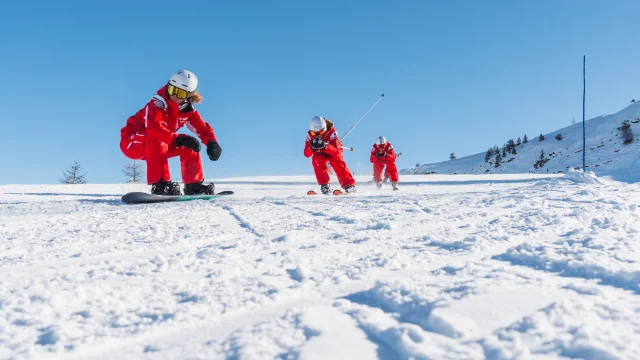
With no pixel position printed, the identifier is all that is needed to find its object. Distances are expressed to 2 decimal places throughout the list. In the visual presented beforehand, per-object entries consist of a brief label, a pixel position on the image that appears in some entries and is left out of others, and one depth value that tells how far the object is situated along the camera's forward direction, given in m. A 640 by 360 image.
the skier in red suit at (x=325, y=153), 7.46
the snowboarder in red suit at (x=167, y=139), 5.19
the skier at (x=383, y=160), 10.29
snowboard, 4.98
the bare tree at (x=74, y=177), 35.38
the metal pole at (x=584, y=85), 15.03
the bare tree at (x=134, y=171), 34.69
